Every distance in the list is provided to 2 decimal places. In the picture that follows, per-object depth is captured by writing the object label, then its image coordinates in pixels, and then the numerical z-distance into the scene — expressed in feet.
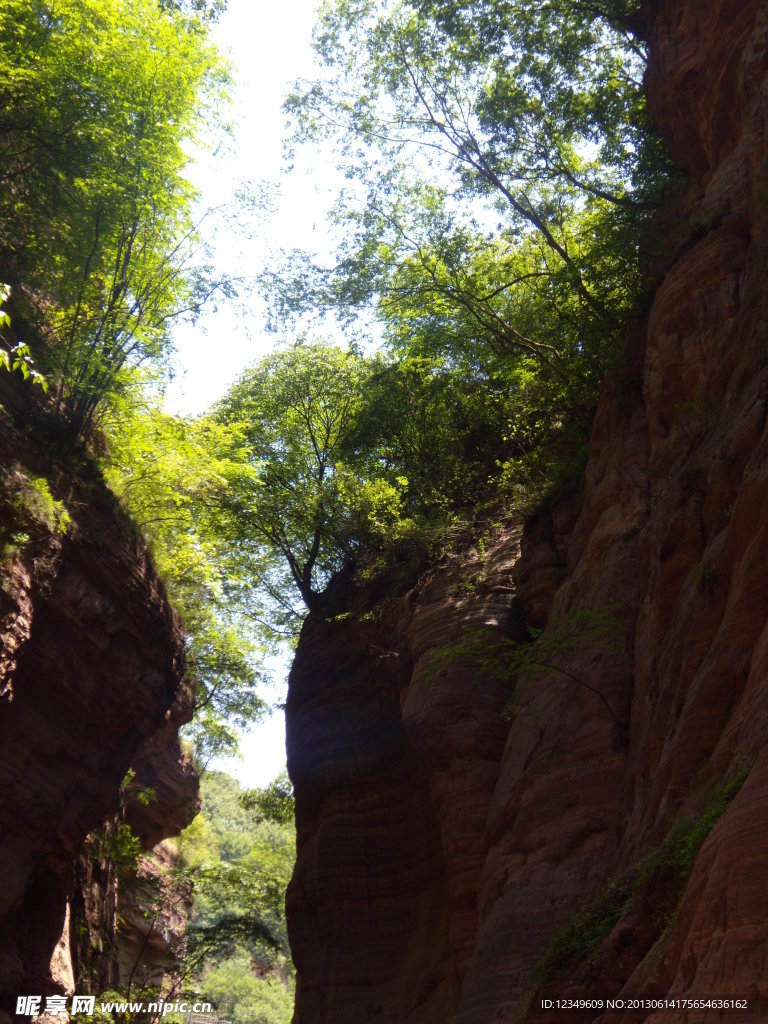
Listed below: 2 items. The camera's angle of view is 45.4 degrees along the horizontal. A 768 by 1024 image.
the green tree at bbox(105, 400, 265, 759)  59.93
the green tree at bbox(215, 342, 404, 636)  75.05
